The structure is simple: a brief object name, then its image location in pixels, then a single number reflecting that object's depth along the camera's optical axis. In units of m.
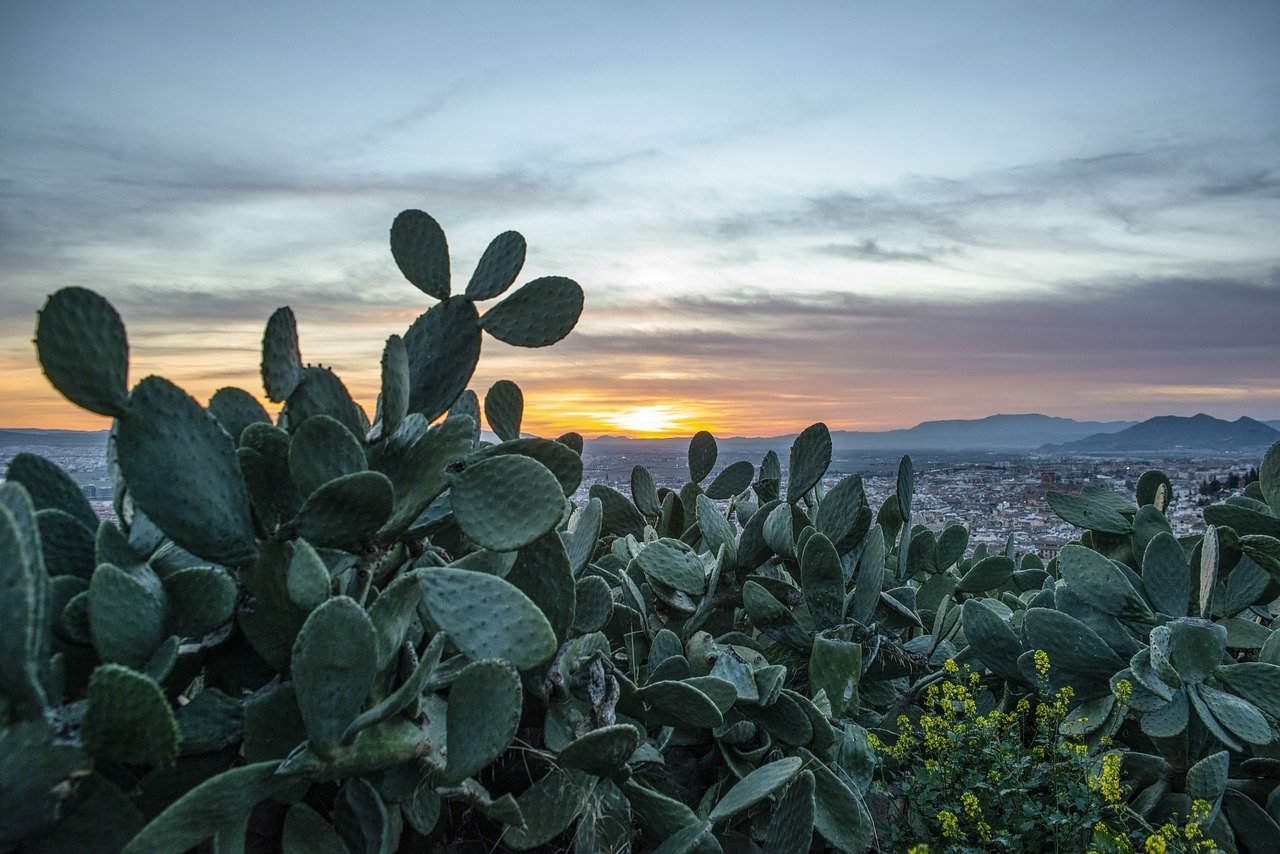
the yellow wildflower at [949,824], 2.17
